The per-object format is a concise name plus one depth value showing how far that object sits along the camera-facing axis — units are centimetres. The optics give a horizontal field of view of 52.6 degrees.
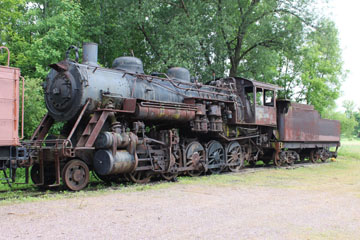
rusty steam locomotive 958
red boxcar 758
